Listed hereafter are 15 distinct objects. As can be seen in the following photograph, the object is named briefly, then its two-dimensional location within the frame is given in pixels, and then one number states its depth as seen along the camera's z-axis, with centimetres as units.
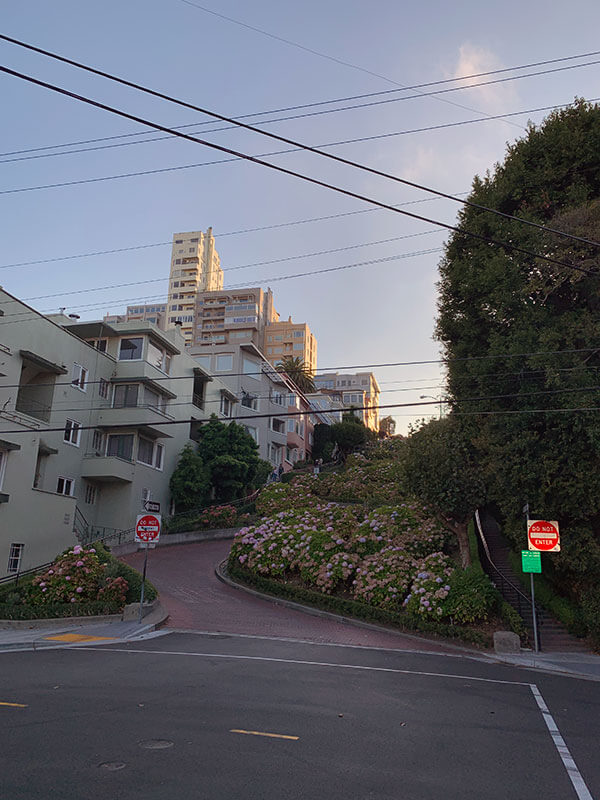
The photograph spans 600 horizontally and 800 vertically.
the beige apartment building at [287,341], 11388
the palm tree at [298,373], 7394
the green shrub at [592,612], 1728
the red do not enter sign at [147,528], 1856
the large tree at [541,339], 1719
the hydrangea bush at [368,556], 1934
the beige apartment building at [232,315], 10894
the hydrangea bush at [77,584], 1956
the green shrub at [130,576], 2028
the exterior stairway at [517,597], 1828
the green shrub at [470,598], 1845
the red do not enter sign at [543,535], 1705
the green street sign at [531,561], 1739
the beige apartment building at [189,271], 13475
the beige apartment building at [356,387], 12003
